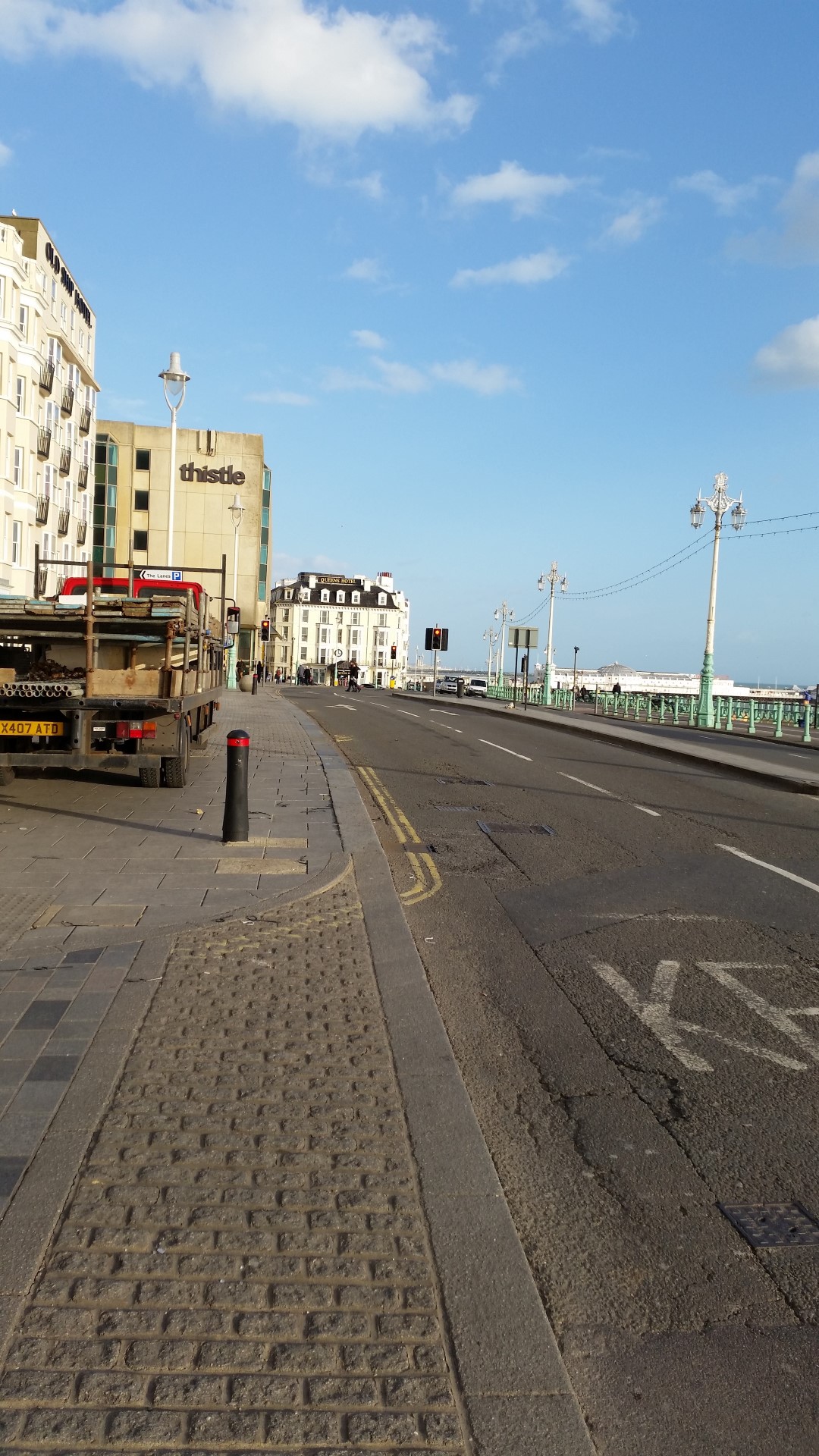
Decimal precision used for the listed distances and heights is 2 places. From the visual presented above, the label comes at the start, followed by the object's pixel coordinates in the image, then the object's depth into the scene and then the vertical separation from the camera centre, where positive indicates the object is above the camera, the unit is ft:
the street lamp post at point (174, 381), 80.18 +20.13
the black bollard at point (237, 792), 29.99 -4.08
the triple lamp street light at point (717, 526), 126.11 +17.80
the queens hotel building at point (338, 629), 523.70 +12.65
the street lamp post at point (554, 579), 207.51 +16.84
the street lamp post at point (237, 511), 141.97 +18.56
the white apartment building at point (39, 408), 129.08 +32.20
